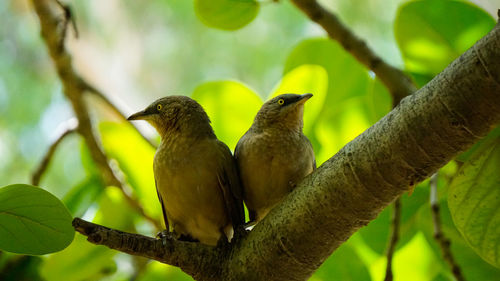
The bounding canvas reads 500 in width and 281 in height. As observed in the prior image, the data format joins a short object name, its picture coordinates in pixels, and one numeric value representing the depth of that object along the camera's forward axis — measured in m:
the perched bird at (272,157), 4.30
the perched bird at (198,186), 4.30
